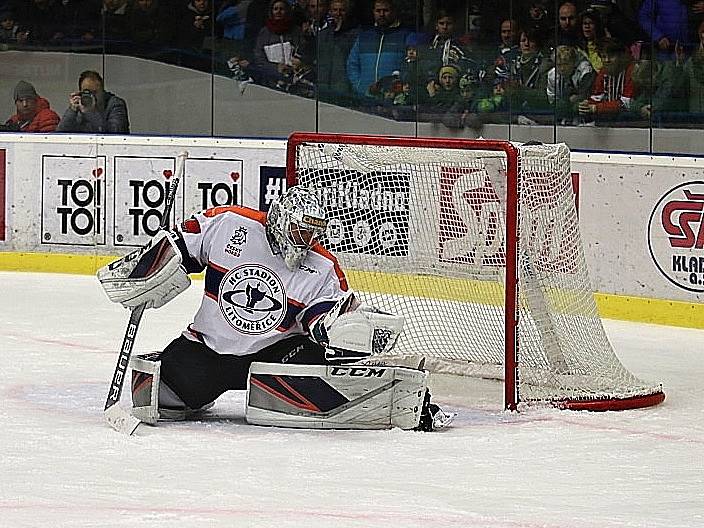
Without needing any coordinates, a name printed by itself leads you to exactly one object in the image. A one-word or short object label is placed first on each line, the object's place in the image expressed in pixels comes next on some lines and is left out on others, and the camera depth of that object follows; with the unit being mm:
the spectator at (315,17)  20703
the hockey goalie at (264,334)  10367
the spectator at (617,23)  18109
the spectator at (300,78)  20734
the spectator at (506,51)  19344
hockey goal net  11594
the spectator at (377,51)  20234
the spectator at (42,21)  21719
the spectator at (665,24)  17625
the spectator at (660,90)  17391
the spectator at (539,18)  18984
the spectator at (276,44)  20953
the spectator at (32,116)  20844
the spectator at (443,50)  19781
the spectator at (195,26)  21344
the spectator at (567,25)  18750
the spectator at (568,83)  18422
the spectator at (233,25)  21125
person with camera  20781
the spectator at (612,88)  17922
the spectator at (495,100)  19266
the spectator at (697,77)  17344
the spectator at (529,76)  18844
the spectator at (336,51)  20375
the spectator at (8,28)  21859
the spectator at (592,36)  18469
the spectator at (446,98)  19641
